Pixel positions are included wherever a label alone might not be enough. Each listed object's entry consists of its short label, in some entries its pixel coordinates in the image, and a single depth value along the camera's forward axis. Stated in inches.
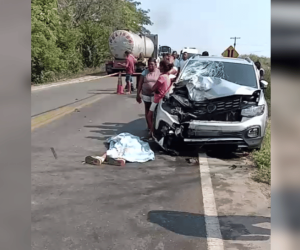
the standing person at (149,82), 359.3
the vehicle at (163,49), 1520.7
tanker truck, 1152.8
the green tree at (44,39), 805.9
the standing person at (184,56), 549.0
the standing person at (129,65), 671.1
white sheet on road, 289.3
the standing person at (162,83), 325.1
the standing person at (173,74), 349.1
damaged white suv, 298.7
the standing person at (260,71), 362.4
